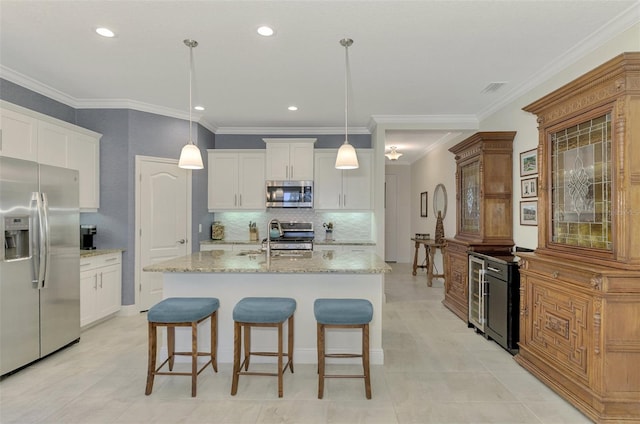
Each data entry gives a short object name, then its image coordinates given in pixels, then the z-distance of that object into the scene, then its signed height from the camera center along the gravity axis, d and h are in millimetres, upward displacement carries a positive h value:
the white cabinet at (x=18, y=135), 3154 +752
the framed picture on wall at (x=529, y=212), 3723 +0
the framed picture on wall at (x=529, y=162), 3695 +561
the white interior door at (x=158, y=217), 4648 -70
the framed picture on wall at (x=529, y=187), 3713 +283
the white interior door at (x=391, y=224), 9727 -343
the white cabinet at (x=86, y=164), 4027 +606
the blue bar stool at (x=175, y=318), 2562 -811
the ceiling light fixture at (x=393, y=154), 6959 +1200
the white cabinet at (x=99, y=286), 3891 -910
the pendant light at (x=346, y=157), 3080 +503
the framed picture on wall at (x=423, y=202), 8105 +243
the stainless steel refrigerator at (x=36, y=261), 2812 -448
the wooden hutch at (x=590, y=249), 2199 -276
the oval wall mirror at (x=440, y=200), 6704 +257
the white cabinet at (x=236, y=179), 5777 +568
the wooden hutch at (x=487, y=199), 4148 +161
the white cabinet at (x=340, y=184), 5707 +476
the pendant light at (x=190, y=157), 3039 +496
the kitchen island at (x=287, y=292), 3074 -733
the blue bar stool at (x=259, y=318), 2562 -804
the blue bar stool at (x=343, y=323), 2533 -833
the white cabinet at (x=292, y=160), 5652 +873
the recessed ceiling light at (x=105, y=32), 2758 +1494
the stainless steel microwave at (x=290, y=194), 5668 +305
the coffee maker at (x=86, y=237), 4363 -320
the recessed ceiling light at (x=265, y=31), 2730 +1487
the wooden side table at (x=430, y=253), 6430 -819
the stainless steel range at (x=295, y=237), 5434 -430
